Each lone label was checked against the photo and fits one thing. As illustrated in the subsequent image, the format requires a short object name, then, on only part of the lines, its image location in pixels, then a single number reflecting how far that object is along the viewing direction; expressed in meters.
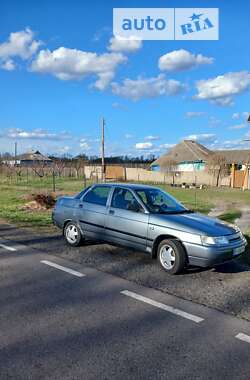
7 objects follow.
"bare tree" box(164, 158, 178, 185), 47.09
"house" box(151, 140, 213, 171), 53.19
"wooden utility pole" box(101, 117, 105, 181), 38.72
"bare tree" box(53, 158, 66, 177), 51.81
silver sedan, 5.83
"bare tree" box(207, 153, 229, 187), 40.19
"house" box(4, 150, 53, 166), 101.25
